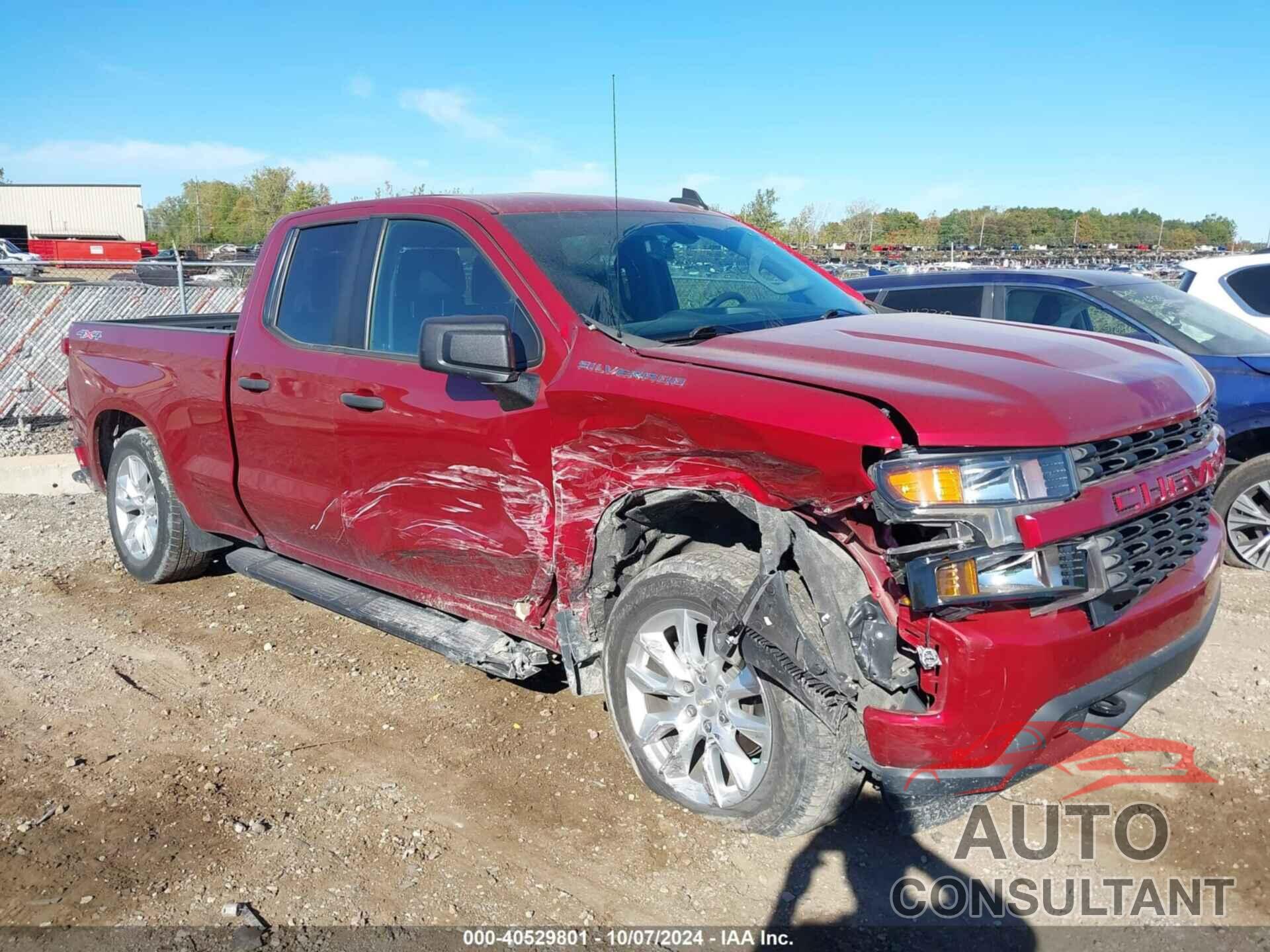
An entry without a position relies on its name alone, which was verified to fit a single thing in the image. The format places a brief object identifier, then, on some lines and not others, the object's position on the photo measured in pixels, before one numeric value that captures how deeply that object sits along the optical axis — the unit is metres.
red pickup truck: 2.75
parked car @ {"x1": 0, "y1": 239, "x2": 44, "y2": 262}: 33.36
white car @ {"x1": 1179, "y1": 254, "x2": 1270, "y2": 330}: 7.70
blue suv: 6.05
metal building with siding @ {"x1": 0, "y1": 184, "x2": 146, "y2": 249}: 66.12
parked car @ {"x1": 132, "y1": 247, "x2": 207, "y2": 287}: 17.98
